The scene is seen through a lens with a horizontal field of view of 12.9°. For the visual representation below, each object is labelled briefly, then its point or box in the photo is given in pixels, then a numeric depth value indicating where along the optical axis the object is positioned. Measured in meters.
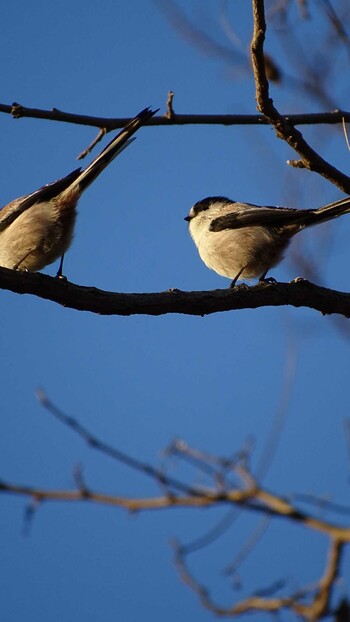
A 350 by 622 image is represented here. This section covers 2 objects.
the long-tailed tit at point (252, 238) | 12.74
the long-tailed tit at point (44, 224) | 11.77
